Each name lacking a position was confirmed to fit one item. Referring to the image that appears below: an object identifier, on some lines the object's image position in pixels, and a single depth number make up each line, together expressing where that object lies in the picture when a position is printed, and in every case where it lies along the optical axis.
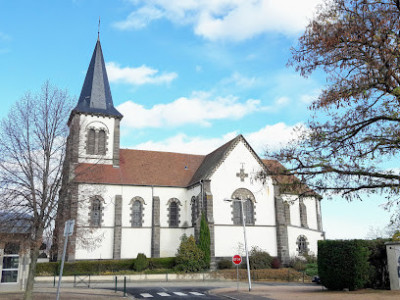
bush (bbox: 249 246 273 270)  32.94
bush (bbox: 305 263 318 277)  31.84
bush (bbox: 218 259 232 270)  32.62
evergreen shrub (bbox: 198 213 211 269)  32.03
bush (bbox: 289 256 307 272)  33.34
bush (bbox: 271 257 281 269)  33.59
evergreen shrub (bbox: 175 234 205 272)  31.08
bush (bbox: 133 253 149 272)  31.16
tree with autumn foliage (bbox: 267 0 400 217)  8.45
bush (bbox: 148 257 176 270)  32.19
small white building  16.03
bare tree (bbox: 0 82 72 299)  16.09
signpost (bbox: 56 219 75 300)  12.98
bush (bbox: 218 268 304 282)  31.20
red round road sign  23.02
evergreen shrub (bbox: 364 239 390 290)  20.73
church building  34.47
